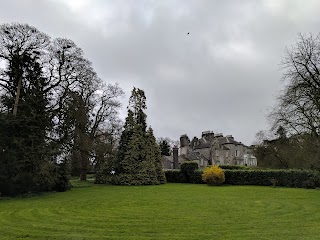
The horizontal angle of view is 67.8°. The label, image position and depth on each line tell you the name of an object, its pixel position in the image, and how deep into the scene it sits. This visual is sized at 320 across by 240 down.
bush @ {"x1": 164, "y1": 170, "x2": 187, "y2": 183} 26.58
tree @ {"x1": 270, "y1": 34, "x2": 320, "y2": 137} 18.79
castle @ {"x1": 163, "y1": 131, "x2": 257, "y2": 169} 42.66
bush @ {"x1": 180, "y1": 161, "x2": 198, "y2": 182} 25.90
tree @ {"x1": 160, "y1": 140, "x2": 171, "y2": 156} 50.40
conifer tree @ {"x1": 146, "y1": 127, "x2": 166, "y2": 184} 24.95
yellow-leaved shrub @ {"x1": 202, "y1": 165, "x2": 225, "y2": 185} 22.16
